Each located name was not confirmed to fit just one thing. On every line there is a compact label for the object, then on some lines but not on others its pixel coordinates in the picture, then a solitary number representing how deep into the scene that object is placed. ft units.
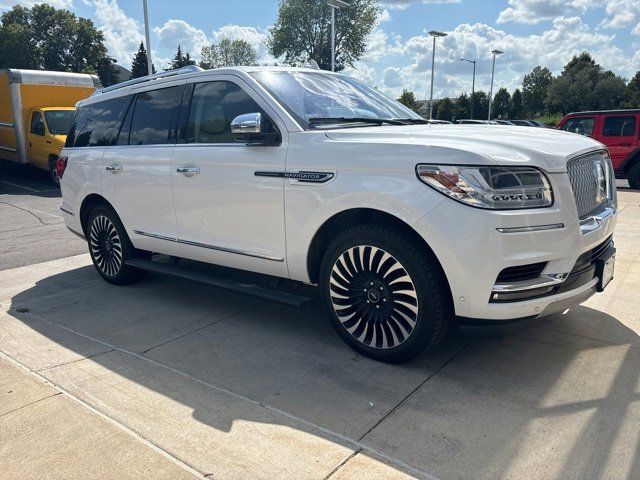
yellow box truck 46.55
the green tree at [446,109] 220.84
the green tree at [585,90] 175.22
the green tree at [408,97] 228.02
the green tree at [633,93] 167.53
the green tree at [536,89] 222.69
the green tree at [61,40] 194.18
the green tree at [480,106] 206.80
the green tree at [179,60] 182.89
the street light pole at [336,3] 80.18
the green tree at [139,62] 171.83
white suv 9.59
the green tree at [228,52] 260.62
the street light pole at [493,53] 169.17
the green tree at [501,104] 221.27
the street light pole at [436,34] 115.65
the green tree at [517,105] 222.89
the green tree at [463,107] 211.00
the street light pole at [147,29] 67.26
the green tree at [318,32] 183.21
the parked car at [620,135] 42.47
